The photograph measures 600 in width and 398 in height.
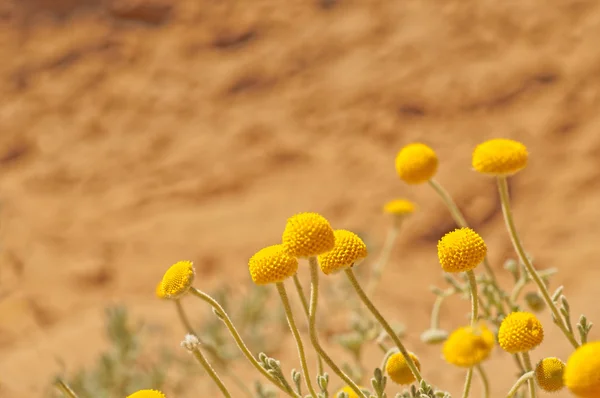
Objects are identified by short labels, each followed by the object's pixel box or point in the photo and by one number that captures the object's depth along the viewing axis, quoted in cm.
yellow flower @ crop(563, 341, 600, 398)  40
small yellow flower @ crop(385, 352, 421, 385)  44
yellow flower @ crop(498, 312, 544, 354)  42
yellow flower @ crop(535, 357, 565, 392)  42
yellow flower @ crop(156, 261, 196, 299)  44
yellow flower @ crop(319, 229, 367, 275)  43
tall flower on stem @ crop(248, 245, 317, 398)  43
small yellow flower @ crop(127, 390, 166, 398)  42
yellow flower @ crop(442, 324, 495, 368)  41
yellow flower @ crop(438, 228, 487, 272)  43
